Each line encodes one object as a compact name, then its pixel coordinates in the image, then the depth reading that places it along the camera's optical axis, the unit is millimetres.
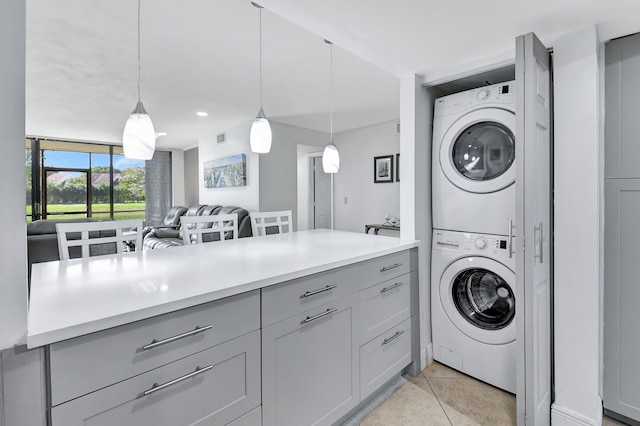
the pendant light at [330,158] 2463
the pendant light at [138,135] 1507
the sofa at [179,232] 4539
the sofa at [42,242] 2766
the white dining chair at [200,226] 2295
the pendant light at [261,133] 1970
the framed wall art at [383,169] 4926
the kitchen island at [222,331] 864
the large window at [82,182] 6262
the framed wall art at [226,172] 5094
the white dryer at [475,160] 1898
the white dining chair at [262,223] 2712
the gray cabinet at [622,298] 1652
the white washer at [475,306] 1932
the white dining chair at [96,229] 1782
